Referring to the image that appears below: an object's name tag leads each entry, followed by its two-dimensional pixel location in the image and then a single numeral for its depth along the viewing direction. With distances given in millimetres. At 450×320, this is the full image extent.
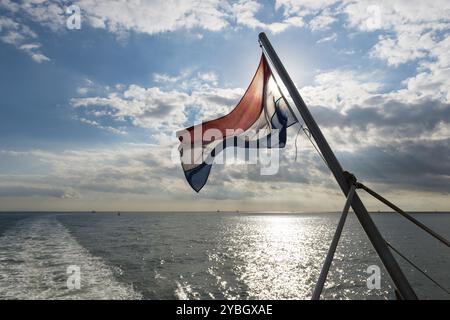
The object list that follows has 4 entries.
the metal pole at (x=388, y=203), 6066
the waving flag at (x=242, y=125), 8516
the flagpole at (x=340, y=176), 5098
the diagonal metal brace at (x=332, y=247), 4801
